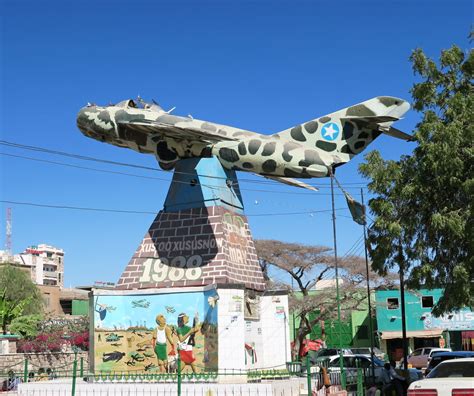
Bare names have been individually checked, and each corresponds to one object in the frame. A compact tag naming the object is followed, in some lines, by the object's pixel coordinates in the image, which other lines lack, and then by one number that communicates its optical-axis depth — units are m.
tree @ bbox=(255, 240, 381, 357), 43.31
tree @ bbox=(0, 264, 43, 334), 56.09
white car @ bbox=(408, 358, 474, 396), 10.45
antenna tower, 104.56
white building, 114.94
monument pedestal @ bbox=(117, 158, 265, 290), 20.55
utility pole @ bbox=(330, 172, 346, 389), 17.36
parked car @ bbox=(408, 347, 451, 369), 38.09
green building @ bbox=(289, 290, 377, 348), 49.94
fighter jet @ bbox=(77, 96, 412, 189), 19.00
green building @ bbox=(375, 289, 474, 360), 45.12
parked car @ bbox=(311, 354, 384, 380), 22.38
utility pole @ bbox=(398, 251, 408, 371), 17.83
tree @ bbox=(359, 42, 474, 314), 16.22
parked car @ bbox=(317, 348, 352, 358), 32.02
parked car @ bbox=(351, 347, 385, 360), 37.70
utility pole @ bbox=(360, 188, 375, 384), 18.20
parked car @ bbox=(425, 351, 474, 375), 23.72
